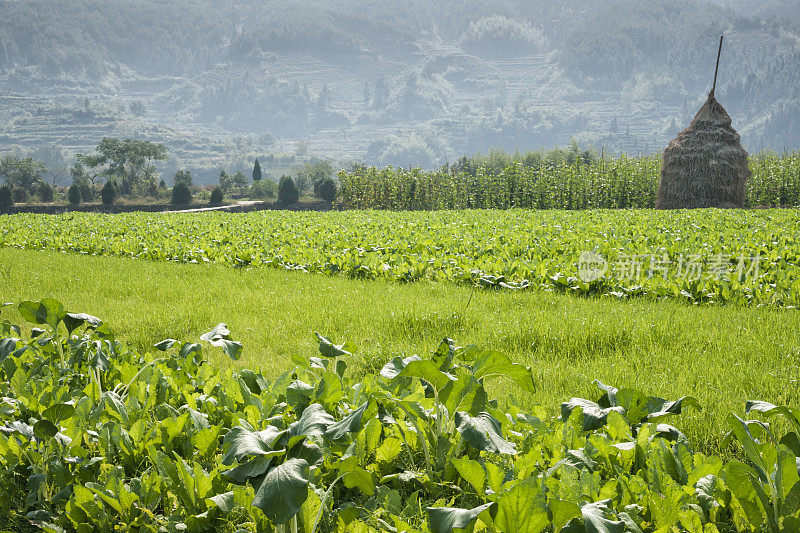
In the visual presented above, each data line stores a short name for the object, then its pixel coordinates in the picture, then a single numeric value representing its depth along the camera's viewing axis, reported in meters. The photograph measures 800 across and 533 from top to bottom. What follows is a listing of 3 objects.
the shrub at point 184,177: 100.71
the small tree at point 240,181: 111.76
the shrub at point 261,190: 84.94
